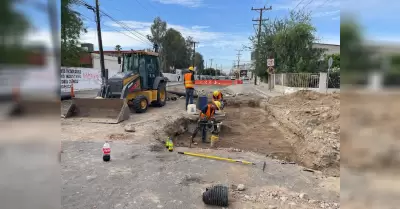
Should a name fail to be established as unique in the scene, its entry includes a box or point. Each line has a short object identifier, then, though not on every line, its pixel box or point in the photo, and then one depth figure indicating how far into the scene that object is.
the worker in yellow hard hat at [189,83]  11.88
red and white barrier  29.99
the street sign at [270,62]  21.37
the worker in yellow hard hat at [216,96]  9.34
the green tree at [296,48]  22.25
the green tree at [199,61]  87.47
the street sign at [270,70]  23.57
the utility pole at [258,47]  28.81
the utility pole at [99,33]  19.00
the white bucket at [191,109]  11.40
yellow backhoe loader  9.30
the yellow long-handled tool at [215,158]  5.31
